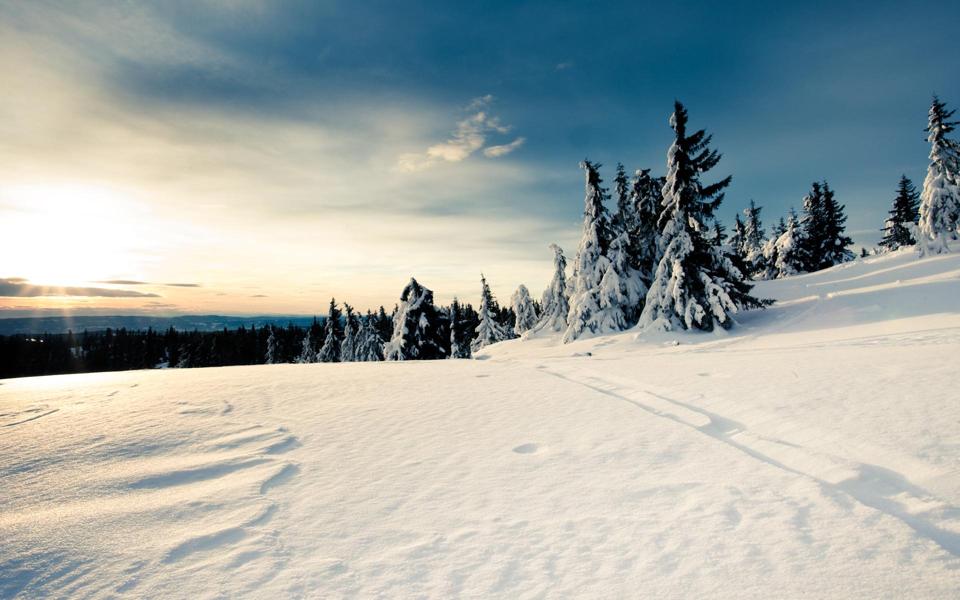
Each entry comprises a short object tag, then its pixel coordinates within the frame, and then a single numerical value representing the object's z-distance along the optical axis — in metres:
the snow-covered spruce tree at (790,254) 42.75
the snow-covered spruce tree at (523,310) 52.34
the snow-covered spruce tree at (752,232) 55.53
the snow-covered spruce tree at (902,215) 44.16
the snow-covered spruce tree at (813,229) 43.38
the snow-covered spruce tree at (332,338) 46.41
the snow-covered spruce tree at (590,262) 25.80
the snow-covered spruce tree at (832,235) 46.34
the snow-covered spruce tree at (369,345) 46.22
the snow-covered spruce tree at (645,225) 27.59
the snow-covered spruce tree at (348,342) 48.62
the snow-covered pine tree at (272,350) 65.43
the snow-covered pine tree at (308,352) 62.38
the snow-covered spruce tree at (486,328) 46.94
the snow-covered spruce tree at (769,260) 46.03
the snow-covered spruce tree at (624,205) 29.61
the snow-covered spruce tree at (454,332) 48.91
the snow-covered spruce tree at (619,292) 25.39
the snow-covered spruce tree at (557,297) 36.91
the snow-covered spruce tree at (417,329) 26.97
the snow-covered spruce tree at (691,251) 19.41
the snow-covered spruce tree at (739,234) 58.03
